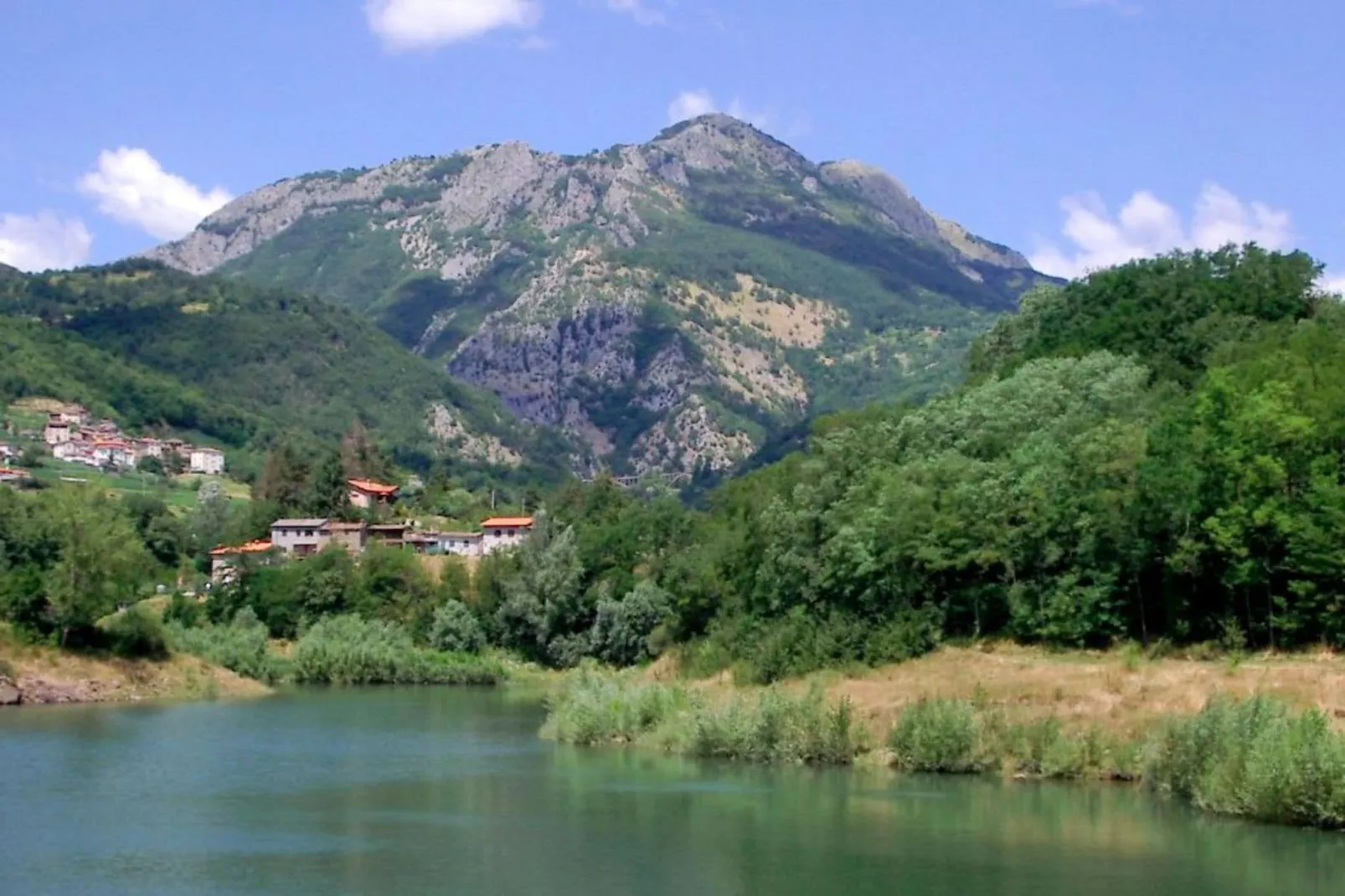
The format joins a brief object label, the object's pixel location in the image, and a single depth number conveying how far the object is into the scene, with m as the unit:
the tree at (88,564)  79.62
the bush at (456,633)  108.75
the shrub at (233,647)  91.62
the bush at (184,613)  109.00
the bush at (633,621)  98.19
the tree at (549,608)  104.69
